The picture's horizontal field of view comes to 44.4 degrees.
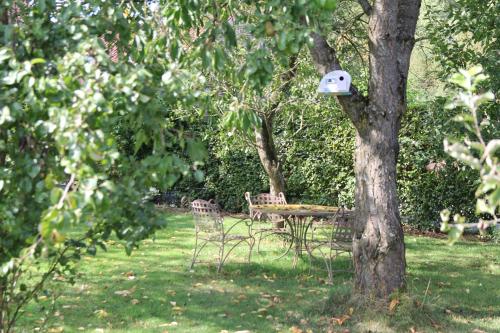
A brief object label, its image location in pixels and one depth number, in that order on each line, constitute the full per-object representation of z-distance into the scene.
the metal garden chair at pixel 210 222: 7.41
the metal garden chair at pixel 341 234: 7.12
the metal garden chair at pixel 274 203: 8.59
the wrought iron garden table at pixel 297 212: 7.25
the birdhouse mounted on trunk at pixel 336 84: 5.49
